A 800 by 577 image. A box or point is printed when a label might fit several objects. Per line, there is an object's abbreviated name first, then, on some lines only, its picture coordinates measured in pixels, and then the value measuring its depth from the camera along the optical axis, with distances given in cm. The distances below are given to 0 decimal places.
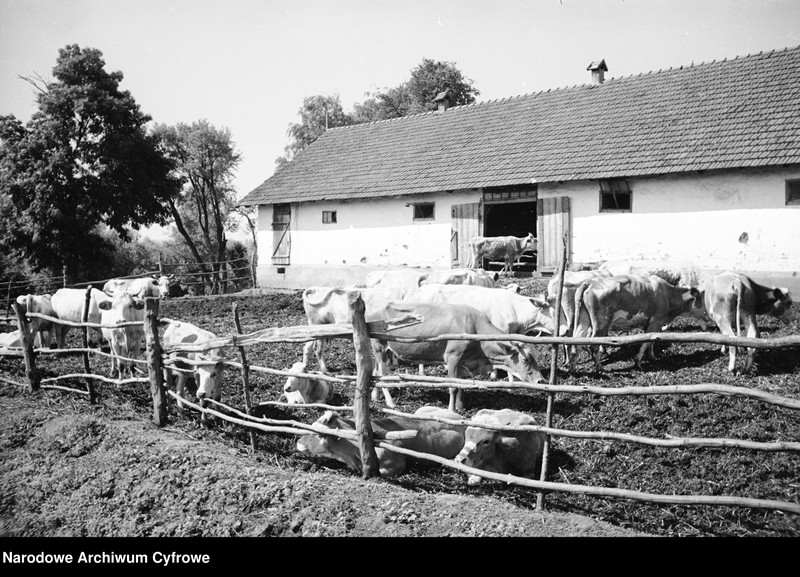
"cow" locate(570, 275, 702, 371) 1024
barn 1499
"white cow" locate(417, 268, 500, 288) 1376
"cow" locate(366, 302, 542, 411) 837
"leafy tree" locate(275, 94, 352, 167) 4484
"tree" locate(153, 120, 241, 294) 3816
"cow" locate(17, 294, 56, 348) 1278
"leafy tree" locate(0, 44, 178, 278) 2228
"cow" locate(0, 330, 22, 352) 1190
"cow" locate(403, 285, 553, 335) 1003
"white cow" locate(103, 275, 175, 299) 1427
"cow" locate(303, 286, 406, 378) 1033
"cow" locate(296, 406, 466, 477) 630
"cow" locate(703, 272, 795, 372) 960
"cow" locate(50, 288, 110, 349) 1266
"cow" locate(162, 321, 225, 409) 777
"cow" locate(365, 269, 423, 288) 1427
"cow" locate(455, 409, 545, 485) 601
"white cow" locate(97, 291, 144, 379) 1040
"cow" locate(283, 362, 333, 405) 773
